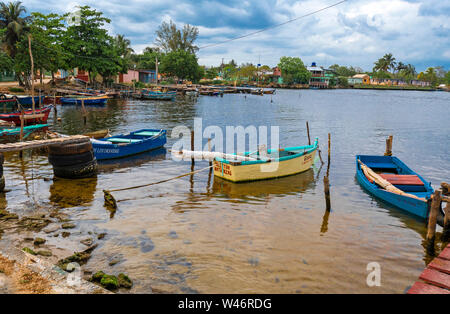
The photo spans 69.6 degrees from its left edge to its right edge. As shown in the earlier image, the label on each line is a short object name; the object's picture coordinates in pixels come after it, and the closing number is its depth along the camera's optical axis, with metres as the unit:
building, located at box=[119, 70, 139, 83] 82.94
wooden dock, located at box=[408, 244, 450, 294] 7.36
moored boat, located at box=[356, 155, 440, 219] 12.46
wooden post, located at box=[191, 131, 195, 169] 18.81
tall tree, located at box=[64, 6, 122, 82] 57.09
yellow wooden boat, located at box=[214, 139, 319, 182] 15.86
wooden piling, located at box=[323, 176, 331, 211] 12.66
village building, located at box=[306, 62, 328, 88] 161.00
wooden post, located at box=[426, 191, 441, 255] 9.77
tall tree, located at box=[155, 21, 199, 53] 105.81
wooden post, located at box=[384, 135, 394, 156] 19.16
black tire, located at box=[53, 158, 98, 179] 15.30
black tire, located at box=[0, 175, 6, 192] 13.29
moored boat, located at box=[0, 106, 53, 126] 27.06
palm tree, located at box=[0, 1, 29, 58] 52.19
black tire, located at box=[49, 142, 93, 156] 15.02
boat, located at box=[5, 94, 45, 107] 39.34
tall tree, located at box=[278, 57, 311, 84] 152.38
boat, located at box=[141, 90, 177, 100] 63.78
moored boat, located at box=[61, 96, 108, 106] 50.47
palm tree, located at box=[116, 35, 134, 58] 80.16
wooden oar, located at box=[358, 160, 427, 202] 12.90
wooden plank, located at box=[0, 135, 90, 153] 12.78
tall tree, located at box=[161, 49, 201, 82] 90.00
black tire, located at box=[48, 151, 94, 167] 15.16
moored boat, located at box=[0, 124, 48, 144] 21.77
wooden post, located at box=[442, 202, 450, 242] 10.60
